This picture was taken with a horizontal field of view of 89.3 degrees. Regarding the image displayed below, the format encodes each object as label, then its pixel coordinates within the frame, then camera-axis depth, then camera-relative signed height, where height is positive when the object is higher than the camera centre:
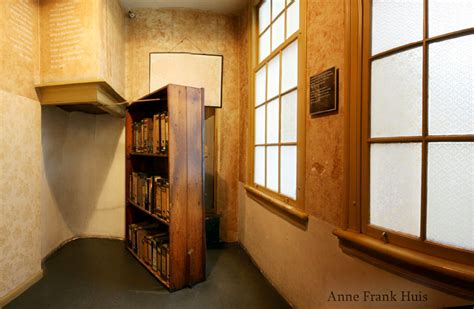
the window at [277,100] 1.89 +0.45
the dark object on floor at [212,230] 3.07 -1.02
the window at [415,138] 0.91 +0.06
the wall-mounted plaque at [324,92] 1.38 +0.35
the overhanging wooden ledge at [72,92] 2.26 +0.55
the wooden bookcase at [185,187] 2.09 -0.33
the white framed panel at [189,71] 3.19 +1.05
